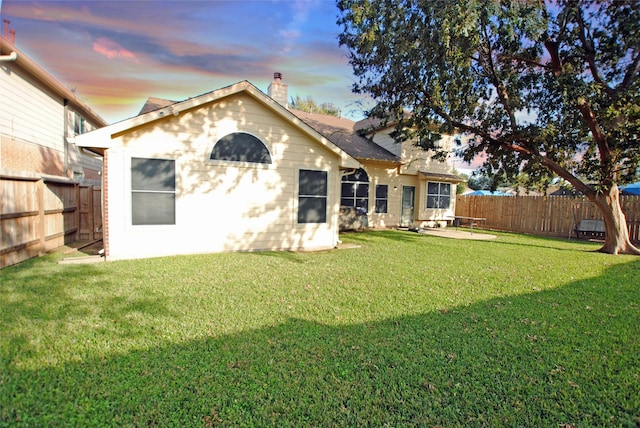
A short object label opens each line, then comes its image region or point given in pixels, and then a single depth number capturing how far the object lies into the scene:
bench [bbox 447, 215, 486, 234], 18.59
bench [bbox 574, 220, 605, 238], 13.75
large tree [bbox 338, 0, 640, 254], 8.52
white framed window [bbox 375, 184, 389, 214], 16.27
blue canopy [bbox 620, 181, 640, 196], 16.42
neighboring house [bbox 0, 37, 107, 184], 9.72
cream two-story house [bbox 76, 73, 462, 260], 7.78
